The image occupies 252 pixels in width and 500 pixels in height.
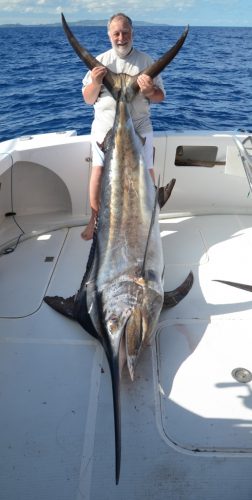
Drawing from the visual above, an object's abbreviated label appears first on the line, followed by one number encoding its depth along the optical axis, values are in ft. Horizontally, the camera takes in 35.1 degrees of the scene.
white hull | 5.10
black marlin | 6.00
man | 8.18
